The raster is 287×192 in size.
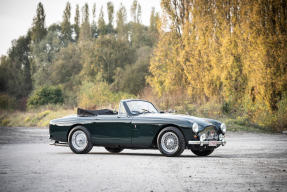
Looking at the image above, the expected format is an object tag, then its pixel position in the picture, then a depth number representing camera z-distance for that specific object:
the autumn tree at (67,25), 87.62
